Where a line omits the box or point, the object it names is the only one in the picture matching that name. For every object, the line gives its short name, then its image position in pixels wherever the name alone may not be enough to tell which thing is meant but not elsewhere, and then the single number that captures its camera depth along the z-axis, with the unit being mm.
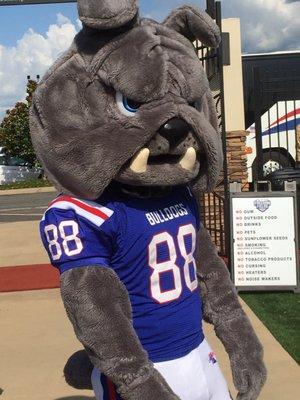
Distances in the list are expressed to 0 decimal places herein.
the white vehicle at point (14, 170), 36094
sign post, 6656
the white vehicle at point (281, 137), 14781
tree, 37284
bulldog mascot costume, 2037
